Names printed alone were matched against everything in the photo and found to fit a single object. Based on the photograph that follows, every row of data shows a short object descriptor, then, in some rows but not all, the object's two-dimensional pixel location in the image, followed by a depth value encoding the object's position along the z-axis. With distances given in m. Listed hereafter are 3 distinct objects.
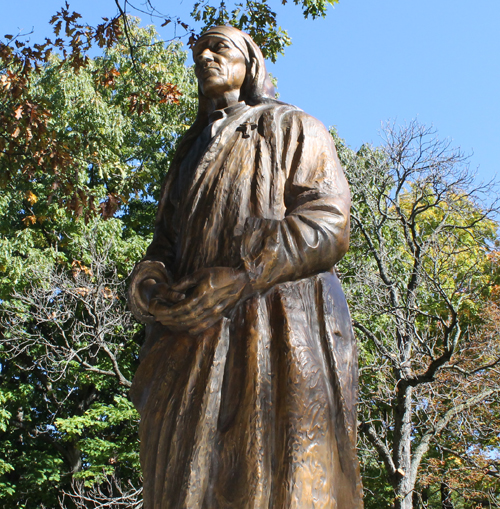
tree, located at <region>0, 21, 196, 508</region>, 14.62
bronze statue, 2.33
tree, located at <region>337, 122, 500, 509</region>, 13.26
